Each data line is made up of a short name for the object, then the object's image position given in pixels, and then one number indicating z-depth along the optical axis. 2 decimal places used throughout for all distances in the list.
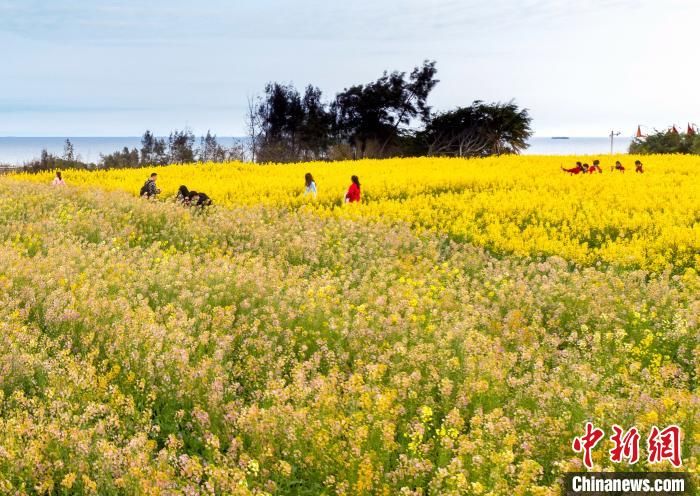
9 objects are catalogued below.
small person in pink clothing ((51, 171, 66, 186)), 20.80
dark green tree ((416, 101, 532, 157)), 50.34
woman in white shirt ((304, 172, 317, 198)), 19.23
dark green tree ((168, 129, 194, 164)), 52.57
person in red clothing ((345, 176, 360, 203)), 18.33
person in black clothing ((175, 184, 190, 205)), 17.28
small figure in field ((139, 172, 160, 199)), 19.20
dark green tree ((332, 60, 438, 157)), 52.28
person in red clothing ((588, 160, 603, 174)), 26.12
